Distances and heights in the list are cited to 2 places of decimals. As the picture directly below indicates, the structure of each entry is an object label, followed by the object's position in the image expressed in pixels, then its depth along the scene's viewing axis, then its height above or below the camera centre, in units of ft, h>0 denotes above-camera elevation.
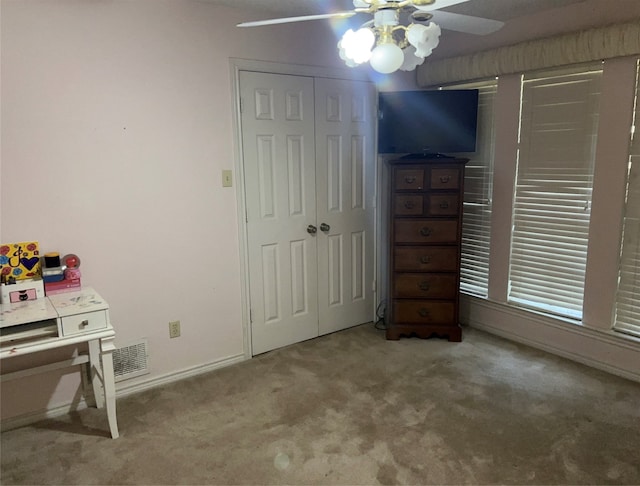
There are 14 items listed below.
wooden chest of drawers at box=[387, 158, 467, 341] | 11.09 -2.12
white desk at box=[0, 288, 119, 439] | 6.74 -2.39
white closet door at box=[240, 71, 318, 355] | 10.27 -1.02
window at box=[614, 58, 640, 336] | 9.19 -2.00
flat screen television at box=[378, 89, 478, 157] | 11.28 +0.89
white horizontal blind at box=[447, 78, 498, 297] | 11.68 -1.10
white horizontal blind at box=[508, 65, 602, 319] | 9.95 -0.72
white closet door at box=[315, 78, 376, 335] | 11.41 -1.02
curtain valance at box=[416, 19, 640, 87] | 8.90 +2.09
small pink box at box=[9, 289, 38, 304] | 7.48 -2.07
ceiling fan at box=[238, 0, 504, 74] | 5.19 +1.34
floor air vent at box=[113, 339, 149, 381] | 9.20 -3.84
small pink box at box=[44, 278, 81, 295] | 7.95 -2.07
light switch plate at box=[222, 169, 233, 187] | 9.93 -0.39
